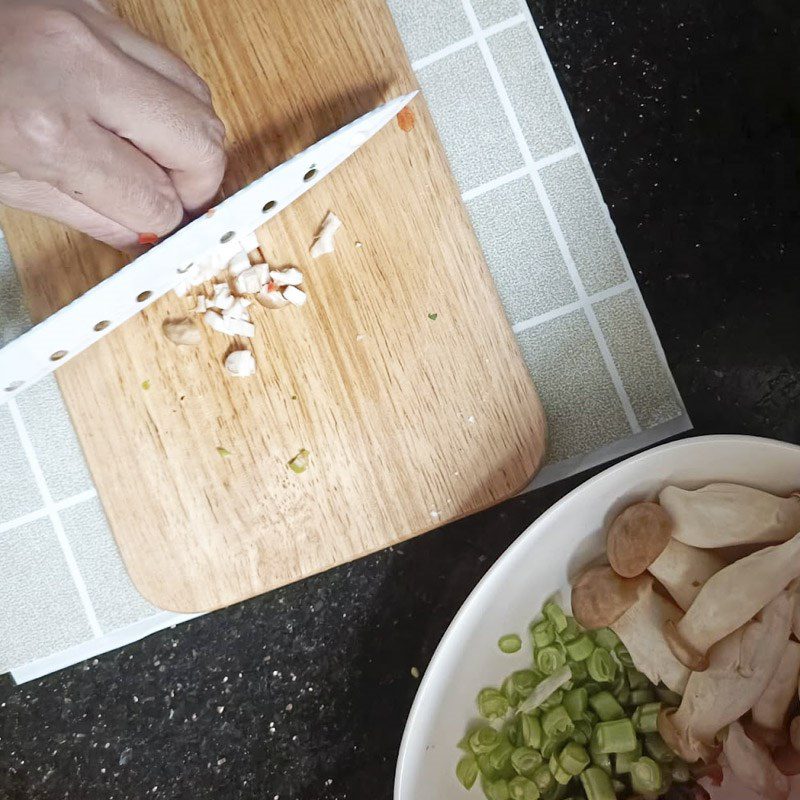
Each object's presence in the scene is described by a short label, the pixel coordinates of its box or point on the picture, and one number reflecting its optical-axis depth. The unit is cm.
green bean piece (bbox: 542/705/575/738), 71
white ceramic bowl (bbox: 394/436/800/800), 65
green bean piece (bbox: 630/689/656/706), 72
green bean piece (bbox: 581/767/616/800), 70
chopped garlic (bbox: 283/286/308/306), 70
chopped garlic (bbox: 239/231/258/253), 71
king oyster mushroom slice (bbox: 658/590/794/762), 62
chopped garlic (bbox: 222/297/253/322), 70
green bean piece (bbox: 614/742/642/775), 71
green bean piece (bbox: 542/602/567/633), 71
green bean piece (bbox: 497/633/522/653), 71
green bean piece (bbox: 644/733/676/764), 70
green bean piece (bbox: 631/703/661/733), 70
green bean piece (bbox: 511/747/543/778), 71
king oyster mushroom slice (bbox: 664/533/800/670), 62
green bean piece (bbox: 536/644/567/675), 72
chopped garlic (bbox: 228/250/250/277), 71
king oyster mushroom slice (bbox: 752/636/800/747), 63
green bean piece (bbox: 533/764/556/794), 70
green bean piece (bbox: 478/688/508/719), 71
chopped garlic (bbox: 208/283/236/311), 70
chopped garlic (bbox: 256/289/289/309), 70
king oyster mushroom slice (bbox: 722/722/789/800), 62
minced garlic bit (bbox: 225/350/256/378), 70
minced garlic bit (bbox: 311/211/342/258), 70
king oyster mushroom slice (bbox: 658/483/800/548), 65
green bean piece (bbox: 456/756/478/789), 71
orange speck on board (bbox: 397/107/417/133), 70
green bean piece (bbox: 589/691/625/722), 72
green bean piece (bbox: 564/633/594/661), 72
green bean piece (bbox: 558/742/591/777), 70
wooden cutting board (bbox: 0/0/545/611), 70
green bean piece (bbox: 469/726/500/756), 71
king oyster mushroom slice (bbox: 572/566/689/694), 66
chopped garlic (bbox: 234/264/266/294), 70
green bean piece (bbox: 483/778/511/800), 70
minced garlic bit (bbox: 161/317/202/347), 71
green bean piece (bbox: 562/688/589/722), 72
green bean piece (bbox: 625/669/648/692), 72
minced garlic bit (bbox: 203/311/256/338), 70
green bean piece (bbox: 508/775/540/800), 69
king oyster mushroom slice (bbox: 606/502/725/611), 65
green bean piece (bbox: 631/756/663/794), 69
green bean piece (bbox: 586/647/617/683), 72
